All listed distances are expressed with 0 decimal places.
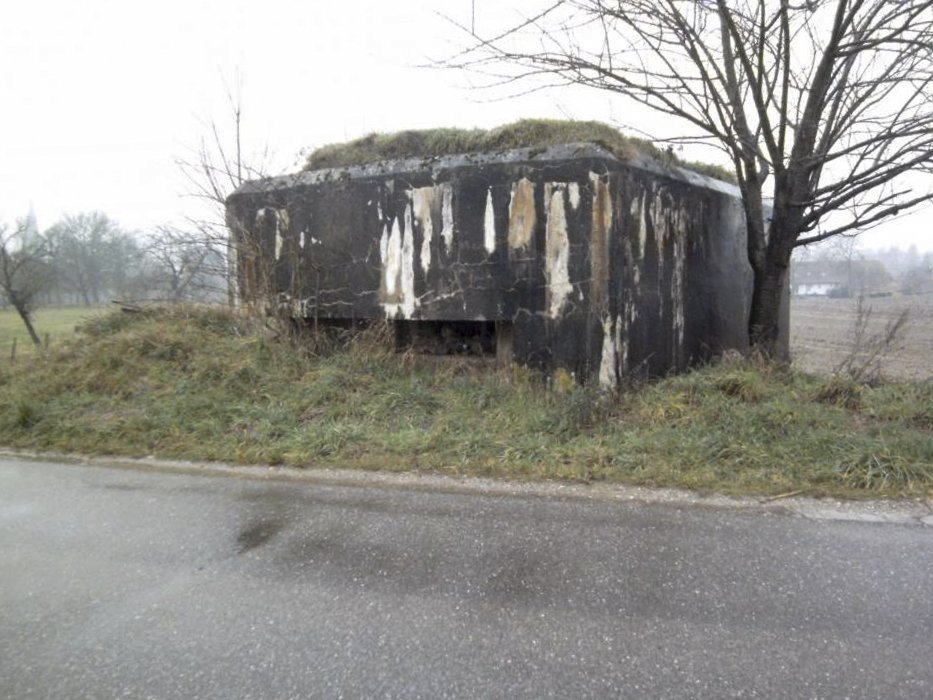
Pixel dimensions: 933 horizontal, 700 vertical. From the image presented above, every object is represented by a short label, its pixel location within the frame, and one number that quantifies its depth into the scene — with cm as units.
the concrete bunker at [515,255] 589
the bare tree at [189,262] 976
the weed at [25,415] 609
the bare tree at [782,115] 570
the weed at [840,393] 567
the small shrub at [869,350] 672
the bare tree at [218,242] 820
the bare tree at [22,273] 1747
